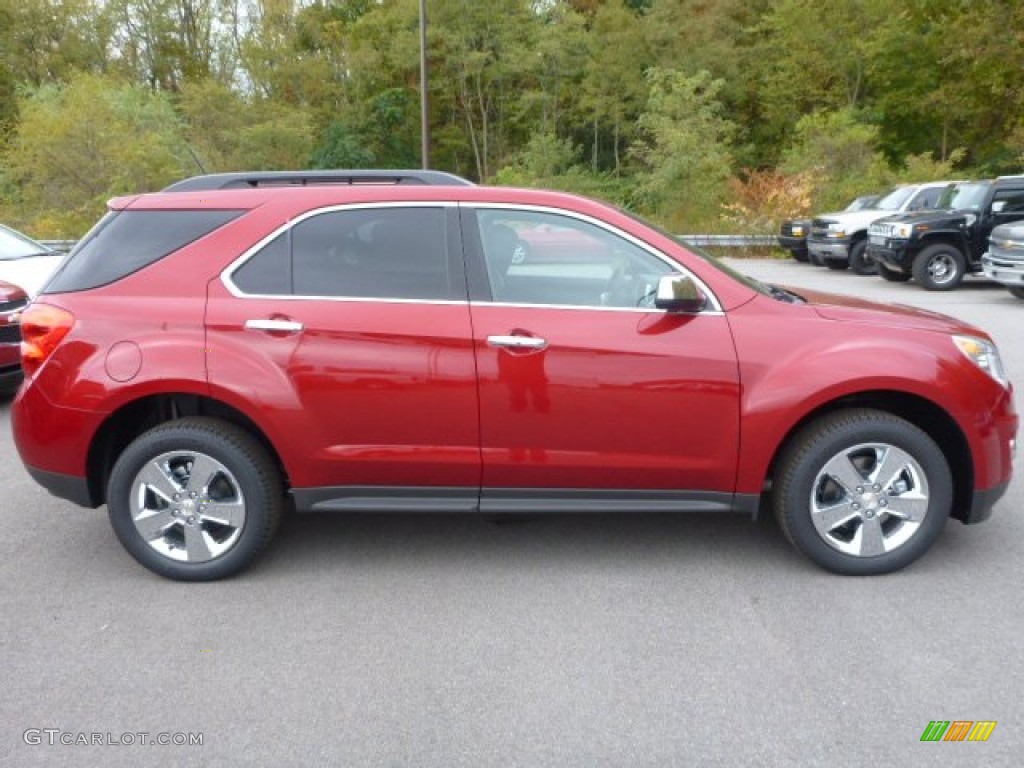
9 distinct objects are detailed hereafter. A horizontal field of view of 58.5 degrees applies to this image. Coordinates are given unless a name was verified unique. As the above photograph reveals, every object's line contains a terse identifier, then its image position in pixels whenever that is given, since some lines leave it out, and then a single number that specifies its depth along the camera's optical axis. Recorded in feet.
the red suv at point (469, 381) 12.77
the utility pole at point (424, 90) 86.07
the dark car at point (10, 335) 23.30
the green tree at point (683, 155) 96.53
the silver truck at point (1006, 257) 42.29
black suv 50.11
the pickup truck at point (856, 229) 58.13
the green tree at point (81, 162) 96.63
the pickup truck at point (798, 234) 66.25
